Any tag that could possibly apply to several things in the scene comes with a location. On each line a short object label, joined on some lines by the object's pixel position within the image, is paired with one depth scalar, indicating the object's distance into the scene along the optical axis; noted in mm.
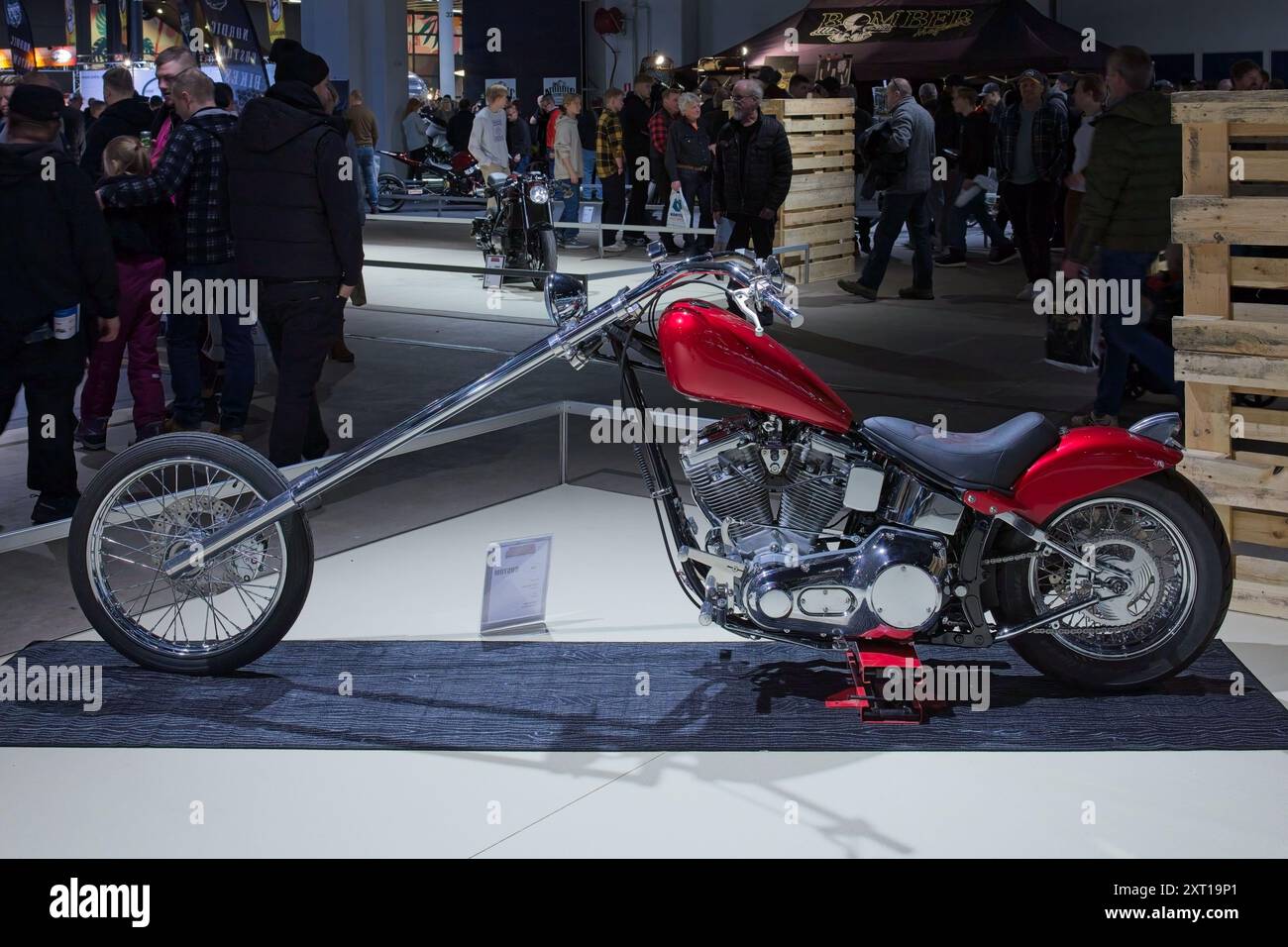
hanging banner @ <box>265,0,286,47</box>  14867
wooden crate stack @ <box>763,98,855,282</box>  12672
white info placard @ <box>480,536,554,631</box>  4277
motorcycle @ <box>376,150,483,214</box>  21266
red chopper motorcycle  3613
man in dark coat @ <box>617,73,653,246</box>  15297
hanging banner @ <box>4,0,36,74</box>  15266
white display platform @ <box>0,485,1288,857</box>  3074
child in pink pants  6270
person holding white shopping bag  13930
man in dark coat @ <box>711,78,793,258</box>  10883
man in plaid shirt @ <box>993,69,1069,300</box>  10812
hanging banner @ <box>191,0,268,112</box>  9773
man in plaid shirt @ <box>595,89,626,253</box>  15250
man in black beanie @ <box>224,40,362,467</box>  5500
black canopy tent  20500
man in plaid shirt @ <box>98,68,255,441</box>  6234
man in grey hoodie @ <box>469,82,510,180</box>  14375
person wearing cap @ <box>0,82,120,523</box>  5113
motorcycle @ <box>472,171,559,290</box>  12398
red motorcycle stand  3666
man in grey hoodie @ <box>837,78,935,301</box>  11125
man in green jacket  6293
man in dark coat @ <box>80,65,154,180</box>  7531
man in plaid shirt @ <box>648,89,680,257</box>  14820
